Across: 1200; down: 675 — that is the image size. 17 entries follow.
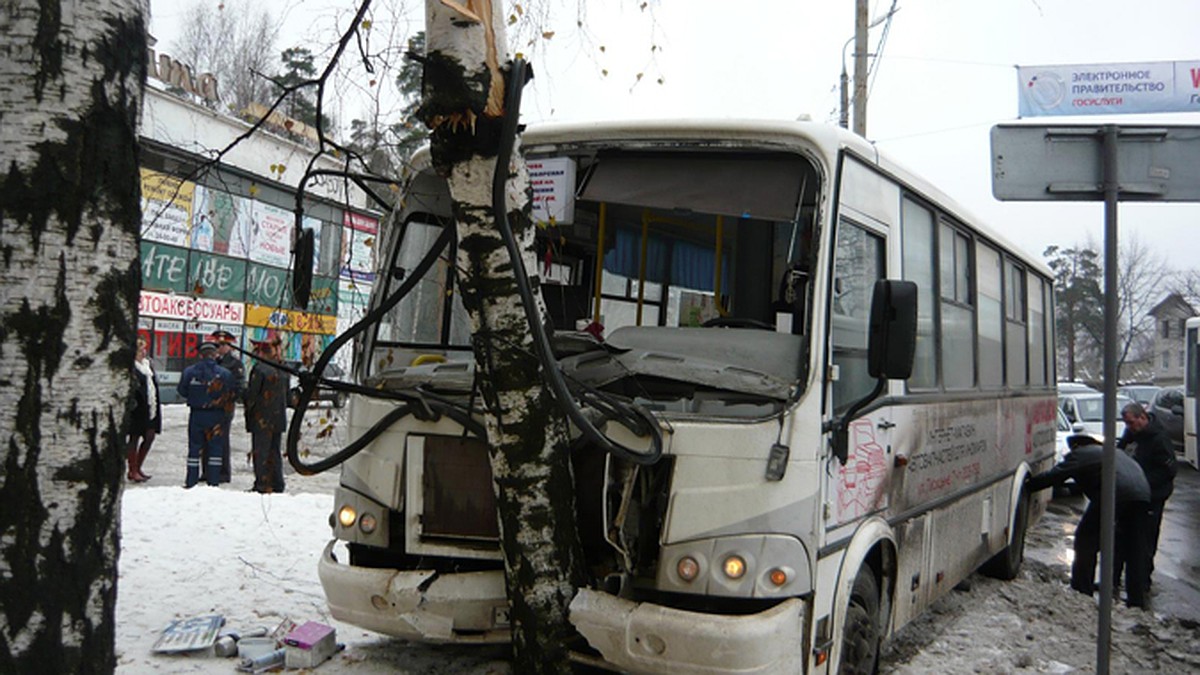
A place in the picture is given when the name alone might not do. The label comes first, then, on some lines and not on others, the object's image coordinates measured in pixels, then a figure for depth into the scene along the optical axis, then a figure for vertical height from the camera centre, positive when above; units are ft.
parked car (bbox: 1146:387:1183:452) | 77.61 -1.14
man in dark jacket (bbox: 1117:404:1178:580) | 33.35 -2.08
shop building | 88.74 +9.59
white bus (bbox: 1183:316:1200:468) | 71.77 +0.73
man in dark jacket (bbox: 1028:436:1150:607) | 29.04 -3.58
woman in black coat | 40.27 -2.05
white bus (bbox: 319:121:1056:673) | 13.89 -0.37
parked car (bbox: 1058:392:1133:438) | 69.46 -1.19
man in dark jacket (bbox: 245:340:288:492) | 36.73 -1.93
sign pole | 17.33 +0.22
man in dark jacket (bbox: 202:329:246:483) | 41.01 -0.61
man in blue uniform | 40.60 -1.92
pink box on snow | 17.52 -4.81
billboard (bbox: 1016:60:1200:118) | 43.32 +14.02
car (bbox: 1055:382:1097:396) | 82.60 +0.23
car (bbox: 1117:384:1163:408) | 111.14 +0.02
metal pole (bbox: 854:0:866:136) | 55.83 +17.93
